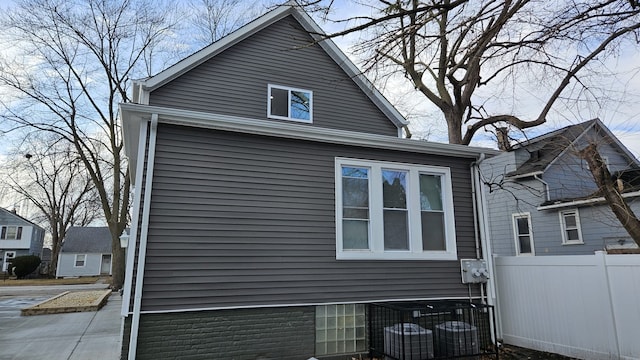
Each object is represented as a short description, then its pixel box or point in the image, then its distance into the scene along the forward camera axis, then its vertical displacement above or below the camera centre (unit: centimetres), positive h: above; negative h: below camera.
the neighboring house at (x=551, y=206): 1055 +142
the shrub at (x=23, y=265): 2823 -94
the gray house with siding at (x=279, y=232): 478 +29
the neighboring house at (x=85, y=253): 3181 -5
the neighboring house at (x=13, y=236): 3206 +145
